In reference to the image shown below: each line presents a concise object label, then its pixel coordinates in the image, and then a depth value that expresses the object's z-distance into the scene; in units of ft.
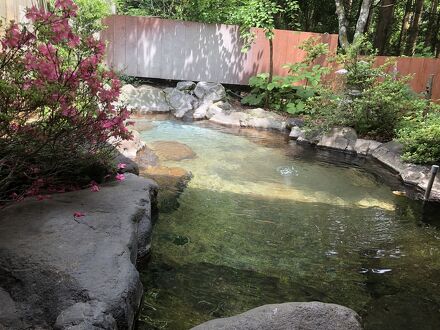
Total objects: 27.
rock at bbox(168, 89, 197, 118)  41.11
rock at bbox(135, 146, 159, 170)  24.53
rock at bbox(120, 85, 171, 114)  40.50
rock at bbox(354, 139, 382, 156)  31.24
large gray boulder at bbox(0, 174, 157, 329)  9.16
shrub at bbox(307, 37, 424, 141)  30.91
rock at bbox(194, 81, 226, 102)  42.11
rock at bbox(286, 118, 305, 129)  36.91
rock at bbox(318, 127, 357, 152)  32.48
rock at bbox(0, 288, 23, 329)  8.64
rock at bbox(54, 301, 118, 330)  8.20
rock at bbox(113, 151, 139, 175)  18.74
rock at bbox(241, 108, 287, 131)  38.01
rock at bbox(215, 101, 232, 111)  40.96
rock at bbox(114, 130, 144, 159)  25.17
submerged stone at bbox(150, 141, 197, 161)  26.92
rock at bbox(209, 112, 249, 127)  38.73
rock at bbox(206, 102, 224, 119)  40.11
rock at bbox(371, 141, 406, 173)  27.22
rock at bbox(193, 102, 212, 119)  40.56
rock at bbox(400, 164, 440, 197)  24.15
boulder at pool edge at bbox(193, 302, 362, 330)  8.79
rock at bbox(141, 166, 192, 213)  19.42
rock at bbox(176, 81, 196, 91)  43.50
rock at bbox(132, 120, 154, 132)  34.09
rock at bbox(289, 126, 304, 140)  35.01
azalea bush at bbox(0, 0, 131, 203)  11.07
